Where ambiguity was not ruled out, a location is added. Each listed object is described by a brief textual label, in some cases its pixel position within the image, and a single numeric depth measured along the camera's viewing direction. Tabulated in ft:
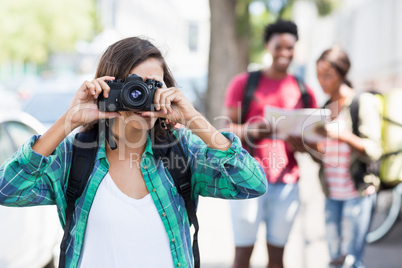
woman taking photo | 6.27
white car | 11.47
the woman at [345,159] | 11.68
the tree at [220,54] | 32.35
